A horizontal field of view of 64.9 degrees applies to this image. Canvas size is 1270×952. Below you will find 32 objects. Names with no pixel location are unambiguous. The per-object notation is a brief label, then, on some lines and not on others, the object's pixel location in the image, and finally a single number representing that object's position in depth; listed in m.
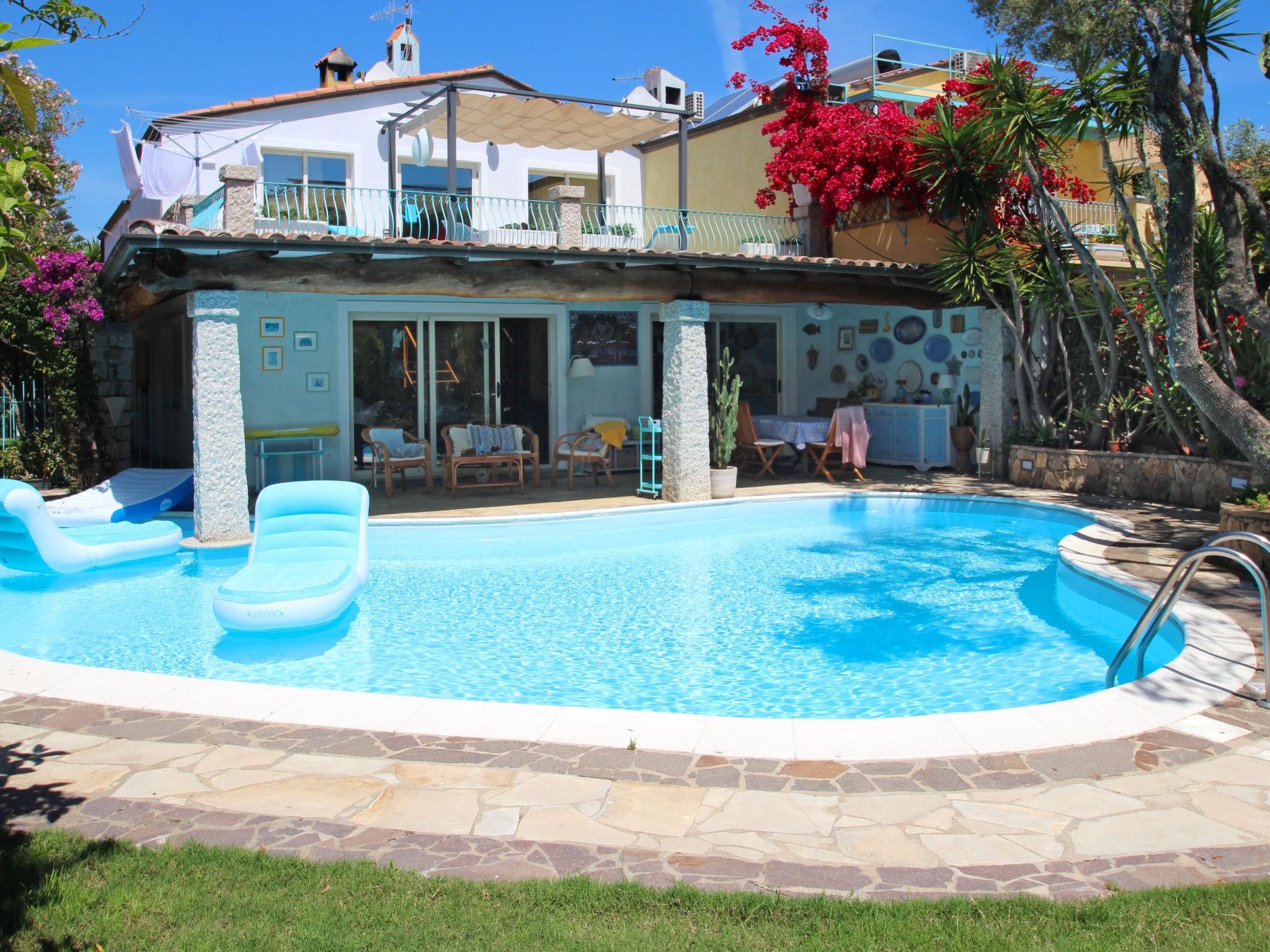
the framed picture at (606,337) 15.96
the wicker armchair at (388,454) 13.09
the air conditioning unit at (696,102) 20.92
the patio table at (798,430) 14.59
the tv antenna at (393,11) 21.53
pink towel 14.27
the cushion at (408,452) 13.70
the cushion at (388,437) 13.95
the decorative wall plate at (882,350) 16.45
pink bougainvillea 13.97
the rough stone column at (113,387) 14.98
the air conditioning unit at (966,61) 17.17
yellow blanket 14.95
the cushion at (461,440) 13.98
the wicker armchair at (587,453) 14.06
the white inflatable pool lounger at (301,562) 7.19
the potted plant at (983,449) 14.29
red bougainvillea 13.64
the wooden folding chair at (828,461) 14.35
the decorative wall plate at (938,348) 15.45
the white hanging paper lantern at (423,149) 13.02
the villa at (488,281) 10.39
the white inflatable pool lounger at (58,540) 8.98
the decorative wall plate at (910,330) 15.88
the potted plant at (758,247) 14.54
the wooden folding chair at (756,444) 14.86
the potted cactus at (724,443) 12.91
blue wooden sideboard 15.21
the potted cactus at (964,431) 14.83
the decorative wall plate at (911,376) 15.98
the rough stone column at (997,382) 14.13
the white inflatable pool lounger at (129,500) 11.32
